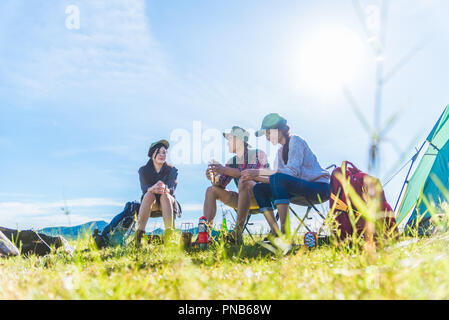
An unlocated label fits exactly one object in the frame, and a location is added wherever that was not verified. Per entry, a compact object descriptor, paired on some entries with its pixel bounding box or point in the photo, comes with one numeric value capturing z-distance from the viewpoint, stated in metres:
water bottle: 4.09
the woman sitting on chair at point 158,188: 4.64
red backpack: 3.09
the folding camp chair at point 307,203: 4.01
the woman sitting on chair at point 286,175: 3.81
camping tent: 5.13
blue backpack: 4.82
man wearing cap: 4.59
